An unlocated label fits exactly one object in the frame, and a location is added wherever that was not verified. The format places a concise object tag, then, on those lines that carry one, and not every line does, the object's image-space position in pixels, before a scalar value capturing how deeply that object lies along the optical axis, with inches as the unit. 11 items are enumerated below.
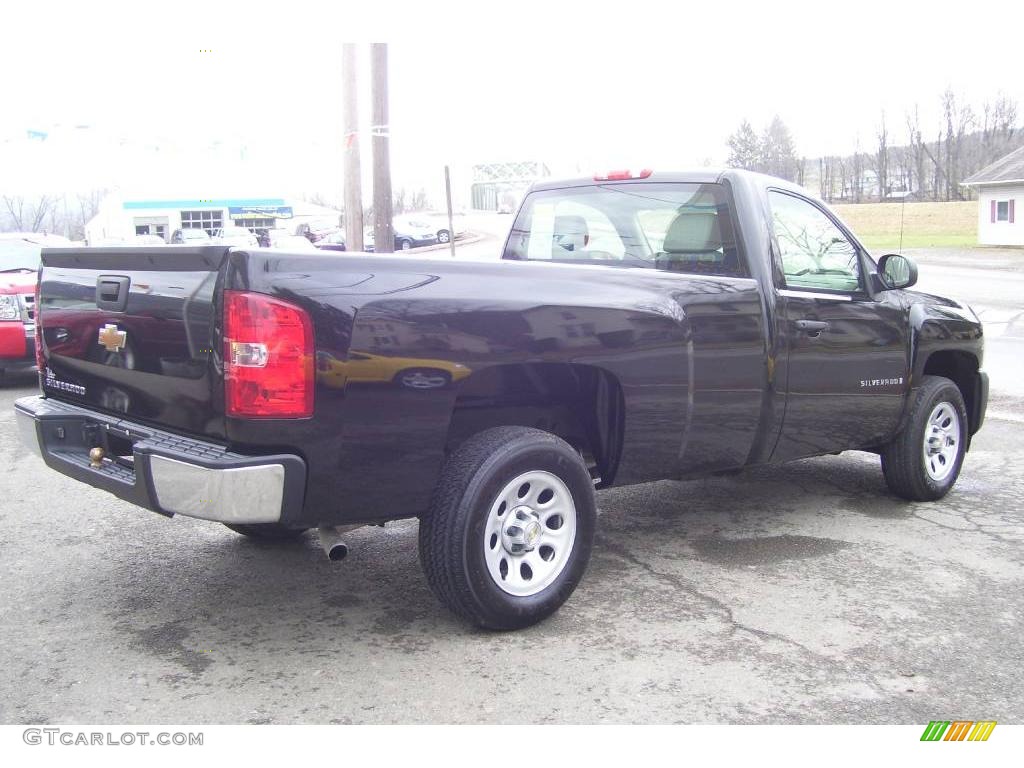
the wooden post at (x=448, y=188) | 393.4
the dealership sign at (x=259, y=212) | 1654.2
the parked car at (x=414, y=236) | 1851.6
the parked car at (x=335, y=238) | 1572.1
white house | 1640.0
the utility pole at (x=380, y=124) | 434.3
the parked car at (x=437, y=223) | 1889.8
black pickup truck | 137.7
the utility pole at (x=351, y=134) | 441.1
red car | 406.9
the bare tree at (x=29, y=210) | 2434.8
